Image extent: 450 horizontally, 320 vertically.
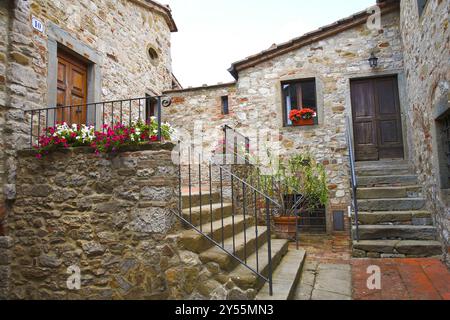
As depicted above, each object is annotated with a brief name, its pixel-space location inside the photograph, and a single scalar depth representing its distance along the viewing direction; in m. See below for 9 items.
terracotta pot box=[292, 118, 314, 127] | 6.76
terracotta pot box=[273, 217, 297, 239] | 5.30
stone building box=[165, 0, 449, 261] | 4.90
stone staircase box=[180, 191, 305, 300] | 2.98
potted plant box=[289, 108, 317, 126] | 6.72
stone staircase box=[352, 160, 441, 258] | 4.05
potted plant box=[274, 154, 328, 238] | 5.34
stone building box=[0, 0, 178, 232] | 3.94
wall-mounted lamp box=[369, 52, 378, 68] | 6.36
